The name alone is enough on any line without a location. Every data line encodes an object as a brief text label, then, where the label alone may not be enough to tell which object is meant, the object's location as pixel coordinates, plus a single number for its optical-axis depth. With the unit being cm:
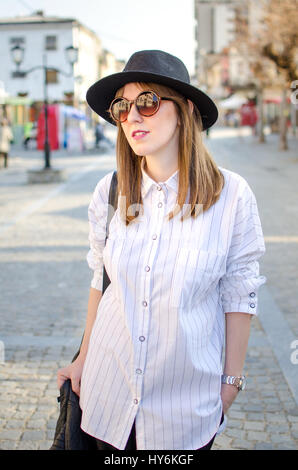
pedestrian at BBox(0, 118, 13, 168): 1951
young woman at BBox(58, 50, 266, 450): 177
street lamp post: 1731
